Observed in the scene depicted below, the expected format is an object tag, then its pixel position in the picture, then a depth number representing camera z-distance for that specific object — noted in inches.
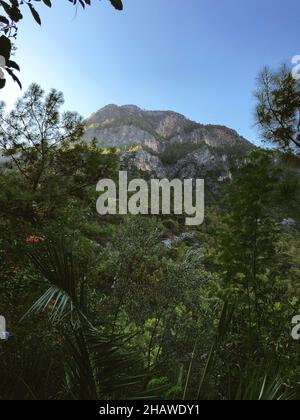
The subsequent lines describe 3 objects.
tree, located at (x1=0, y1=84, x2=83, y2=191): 275.6
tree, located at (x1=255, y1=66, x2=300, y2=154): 205.5
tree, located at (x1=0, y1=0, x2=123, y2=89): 55.3
